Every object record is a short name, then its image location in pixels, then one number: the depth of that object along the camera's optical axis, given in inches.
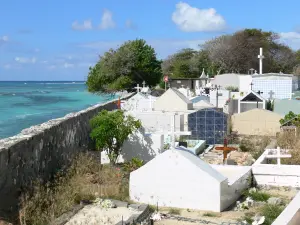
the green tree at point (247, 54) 2288.4
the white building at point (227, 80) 1440.7
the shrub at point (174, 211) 352.8
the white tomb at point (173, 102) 774.8
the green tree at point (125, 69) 1510.8
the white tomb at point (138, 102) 858.1
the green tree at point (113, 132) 523.8
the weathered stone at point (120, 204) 350.4
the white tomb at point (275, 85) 1040.2
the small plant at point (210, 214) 348.8
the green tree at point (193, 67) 2396.7
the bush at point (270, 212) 307.9
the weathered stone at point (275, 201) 360.0
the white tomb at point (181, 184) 361.1
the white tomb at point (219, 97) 904.3
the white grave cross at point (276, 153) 440.2
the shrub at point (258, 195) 381.6
